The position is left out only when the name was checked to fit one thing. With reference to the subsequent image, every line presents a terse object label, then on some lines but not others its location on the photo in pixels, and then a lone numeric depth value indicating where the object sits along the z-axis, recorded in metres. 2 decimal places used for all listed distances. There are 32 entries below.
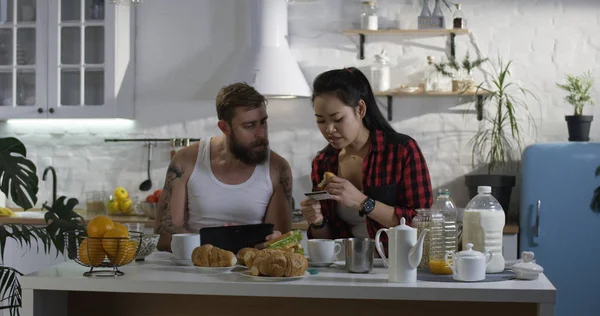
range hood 5.46
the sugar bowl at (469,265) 2.54
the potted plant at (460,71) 5.40
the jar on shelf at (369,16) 5.53
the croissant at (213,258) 2.74
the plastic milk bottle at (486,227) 2.70
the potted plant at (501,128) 5.48
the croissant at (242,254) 2.76
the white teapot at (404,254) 2.51
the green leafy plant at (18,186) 3.38
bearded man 3.55
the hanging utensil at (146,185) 5.92
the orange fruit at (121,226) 2.64
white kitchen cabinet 5.81
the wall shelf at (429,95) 5.46
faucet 5.98
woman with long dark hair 3.29
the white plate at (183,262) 2.91
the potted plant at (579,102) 5.20
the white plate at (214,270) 2.73
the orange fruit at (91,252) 2.62
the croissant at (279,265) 2.57
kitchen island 2.45
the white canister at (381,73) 5.53
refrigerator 4.97
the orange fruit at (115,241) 2.61
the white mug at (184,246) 2.92
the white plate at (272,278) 2.56
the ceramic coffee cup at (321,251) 2.82
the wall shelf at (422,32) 5.49
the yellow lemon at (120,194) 5.71
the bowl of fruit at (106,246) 2.62
